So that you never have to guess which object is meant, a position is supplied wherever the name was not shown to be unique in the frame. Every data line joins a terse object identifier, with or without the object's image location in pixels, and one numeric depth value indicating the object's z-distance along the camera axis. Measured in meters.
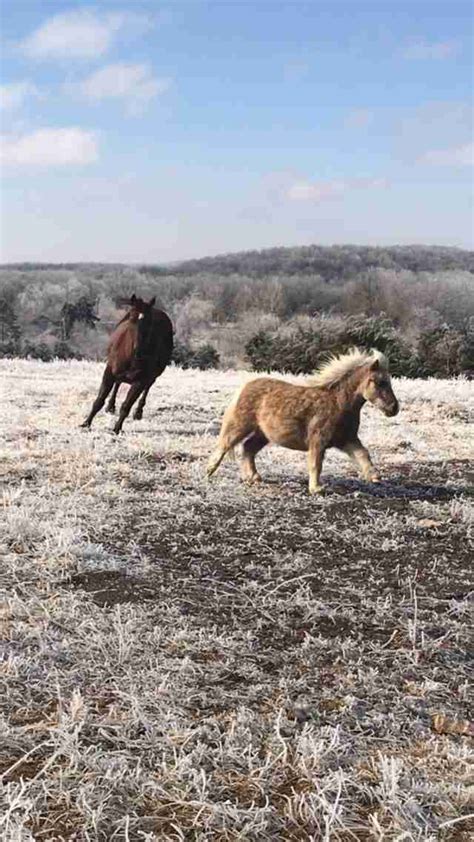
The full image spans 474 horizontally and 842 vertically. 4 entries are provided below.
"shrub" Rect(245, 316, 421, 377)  27.53
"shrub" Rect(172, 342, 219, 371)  32.94
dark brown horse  10.82
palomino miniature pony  7.43
